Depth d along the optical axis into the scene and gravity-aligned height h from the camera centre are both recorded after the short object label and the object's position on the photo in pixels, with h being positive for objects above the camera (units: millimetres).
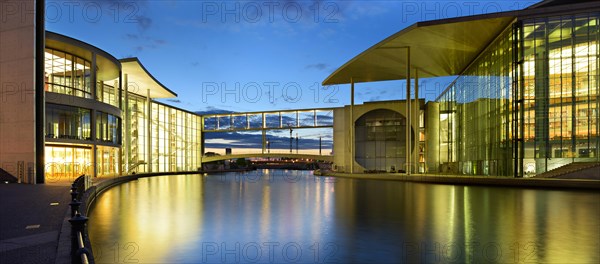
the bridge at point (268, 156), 63594 -3137
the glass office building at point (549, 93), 30203 +3284
